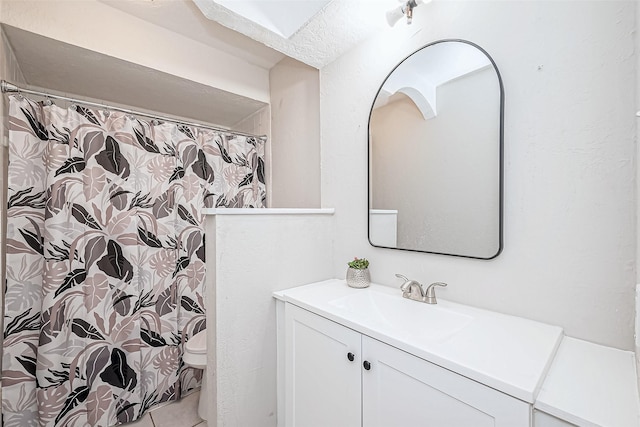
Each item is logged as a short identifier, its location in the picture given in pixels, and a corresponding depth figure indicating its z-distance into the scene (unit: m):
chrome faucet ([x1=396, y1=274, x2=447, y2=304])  1.14
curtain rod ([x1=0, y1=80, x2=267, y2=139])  1.36
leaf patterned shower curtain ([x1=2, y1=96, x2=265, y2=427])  1.42
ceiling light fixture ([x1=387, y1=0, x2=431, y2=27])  1.15
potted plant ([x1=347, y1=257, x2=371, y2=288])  1.39
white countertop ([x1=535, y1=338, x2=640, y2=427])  0.55
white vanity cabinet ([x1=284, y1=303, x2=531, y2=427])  0.66
